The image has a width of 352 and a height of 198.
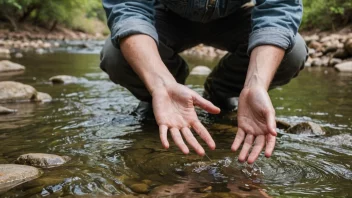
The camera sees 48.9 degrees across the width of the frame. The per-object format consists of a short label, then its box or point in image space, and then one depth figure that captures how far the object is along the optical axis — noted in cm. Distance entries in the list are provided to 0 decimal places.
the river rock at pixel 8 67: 479
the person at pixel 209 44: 135
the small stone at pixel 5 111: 240
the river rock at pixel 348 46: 651
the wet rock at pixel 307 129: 197
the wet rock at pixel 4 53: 747
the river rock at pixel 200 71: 511
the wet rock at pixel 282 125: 209
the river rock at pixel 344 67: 559
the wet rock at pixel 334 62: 659
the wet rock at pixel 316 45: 810
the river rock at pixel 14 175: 123
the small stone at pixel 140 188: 120
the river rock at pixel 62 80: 395
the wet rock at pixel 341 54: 673
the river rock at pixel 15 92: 284
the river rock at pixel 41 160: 143
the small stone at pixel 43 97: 290
